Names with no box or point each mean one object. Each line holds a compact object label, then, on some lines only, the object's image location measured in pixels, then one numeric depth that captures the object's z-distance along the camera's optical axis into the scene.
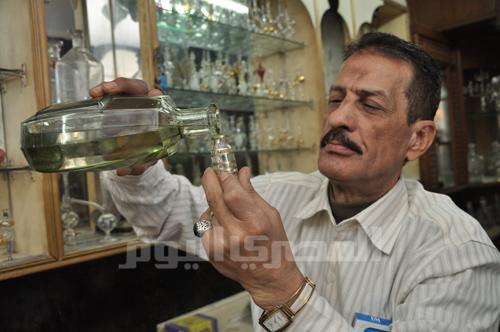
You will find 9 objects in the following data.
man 0.76
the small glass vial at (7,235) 1.11
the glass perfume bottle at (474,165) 2.87
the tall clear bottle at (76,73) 1.31
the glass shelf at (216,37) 1.60
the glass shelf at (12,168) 1.14
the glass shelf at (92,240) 1.20
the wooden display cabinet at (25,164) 1.08
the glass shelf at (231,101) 1.61
